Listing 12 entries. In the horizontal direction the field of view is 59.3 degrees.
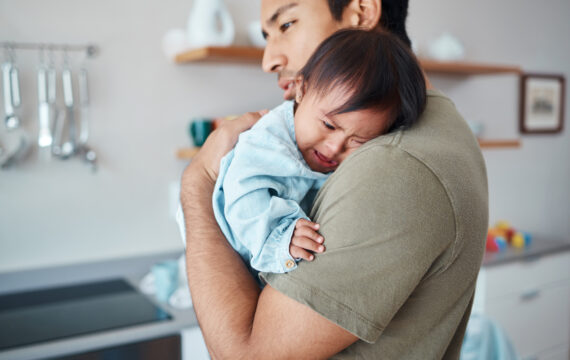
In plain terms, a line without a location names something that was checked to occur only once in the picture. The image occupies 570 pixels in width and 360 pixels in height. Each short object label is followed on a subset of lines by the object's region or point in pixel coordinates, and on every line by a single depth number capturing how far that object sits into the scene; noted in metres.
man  0.63
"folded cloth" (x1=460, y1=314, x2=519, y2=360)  1.84
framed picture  3.32
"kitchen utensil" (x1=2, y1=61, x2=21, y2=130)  1.81
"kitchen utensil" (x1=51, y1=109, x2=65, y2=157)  1.96
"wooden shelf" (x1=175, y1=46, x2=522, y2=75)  2.01
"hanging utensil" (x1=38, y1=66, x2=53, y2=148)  1.88
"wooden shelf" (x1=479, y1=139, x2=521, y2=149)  2.77
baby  0.75
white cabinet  2.50
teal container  2.08
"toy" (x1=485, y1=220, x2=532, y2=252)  2.70
